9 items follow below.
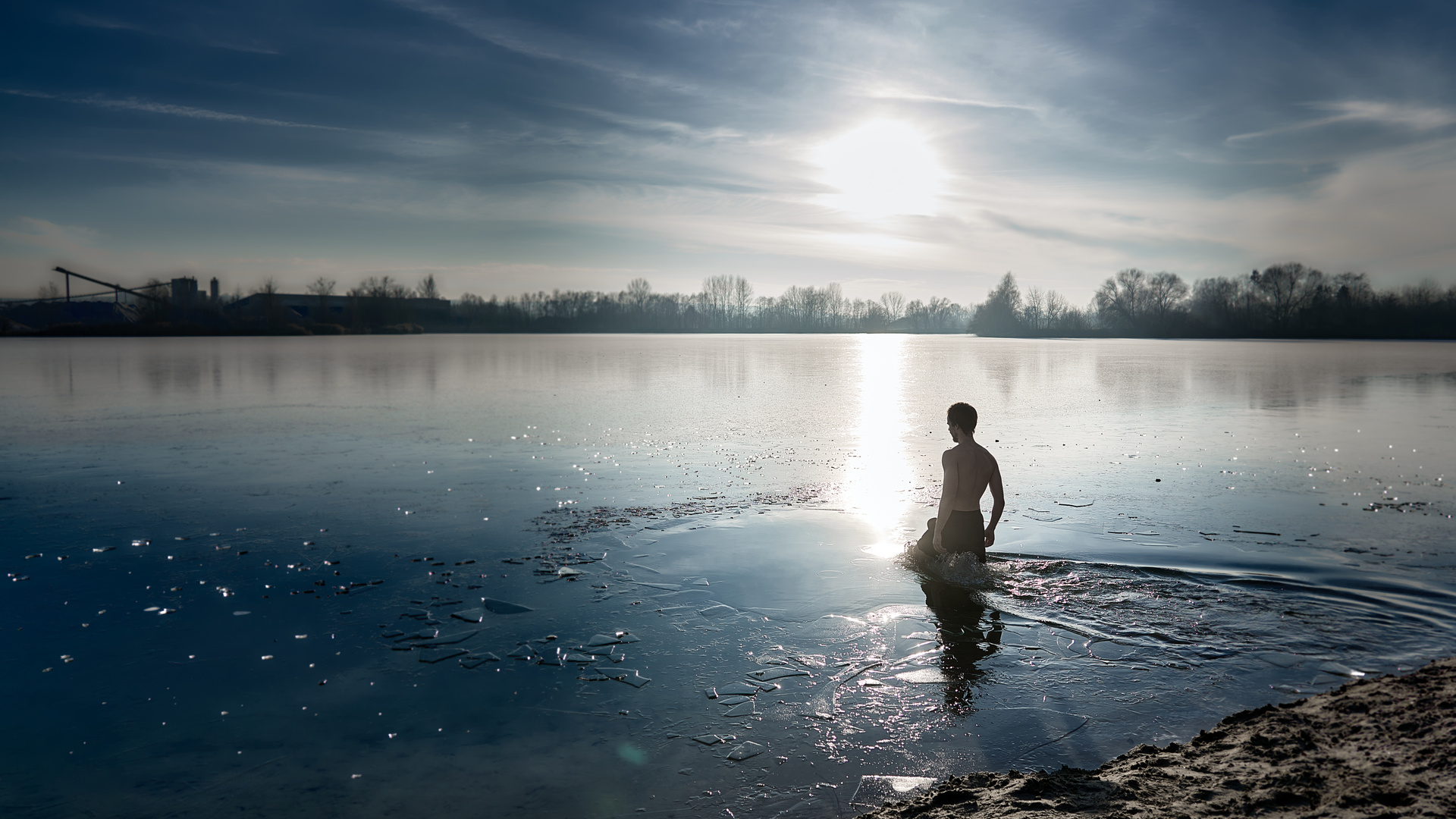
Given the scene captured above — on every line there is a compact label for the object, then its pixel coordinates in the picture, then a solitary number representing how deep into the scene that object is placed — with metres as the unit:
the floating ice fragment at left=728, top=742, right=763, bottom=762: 4.04
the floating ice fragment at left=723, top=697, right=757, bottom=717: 4.47
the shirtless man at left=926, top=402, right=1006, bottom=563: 6.75
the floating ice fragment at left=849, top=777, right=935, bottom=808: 3.66
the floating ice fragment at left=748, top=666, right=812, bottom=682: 4.91
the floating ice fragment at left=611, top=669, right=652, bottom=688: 4.84
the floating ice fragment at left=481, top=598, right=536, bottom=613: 6.06
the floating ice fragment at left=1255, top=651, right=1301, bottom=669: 4.99
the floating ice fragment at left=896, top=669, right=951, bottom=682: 4.86
